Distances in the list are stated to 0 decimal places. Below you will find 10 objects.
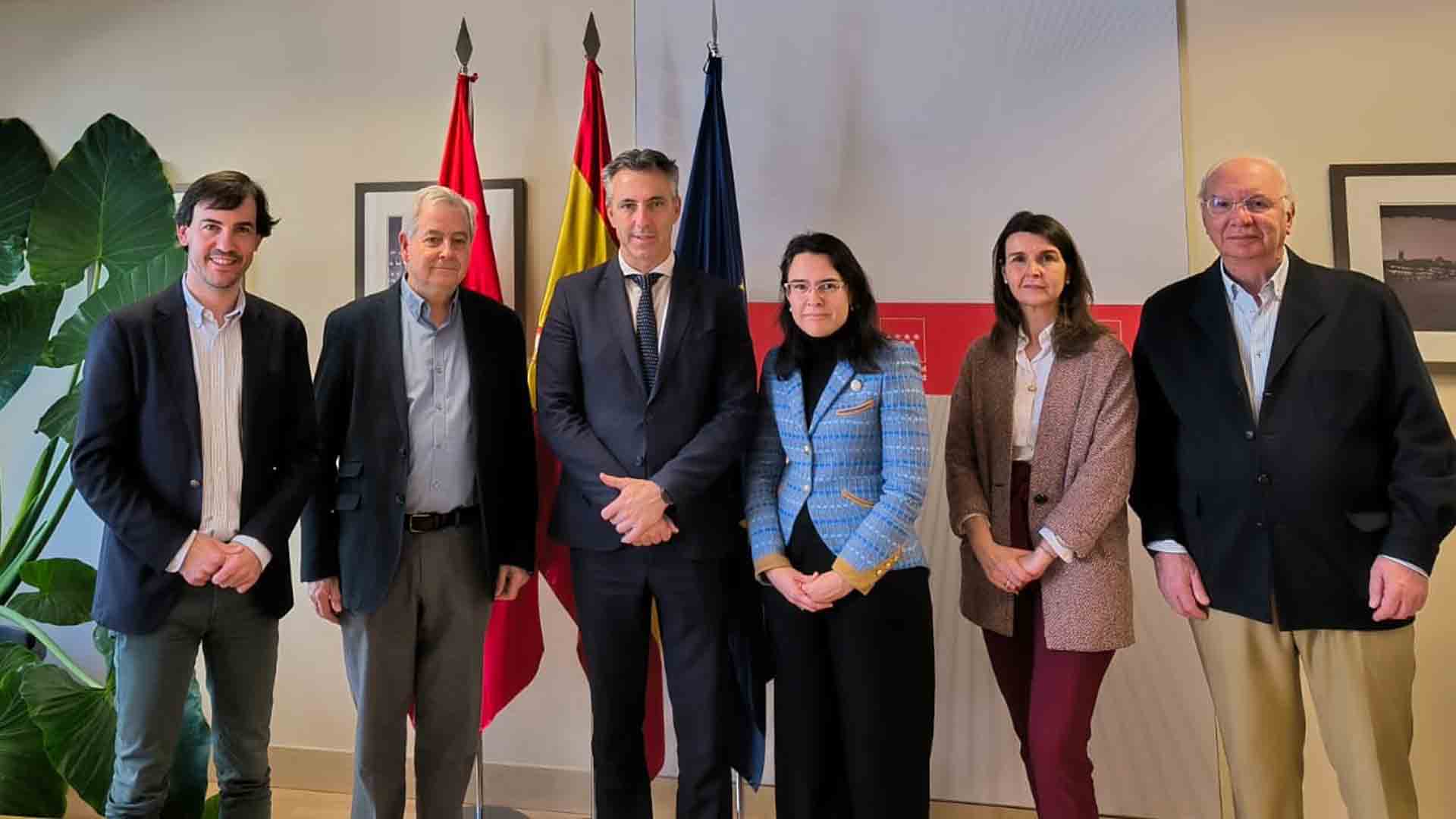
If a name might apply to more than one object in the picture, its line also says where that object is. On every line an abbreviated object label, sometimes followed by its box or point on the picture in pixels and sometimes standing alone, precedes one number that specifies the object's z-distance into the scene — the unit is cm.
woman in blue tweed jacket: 178
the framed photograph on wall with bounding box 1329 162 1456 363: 248
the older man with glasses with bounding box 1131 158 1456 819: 168
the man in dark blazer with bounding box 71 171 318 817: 179
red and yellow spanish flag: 260
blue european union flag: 235
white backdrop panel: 263
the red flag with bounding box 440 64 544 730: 259
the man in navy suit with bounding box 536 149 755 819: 184
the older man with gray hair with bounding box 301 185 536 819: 191
